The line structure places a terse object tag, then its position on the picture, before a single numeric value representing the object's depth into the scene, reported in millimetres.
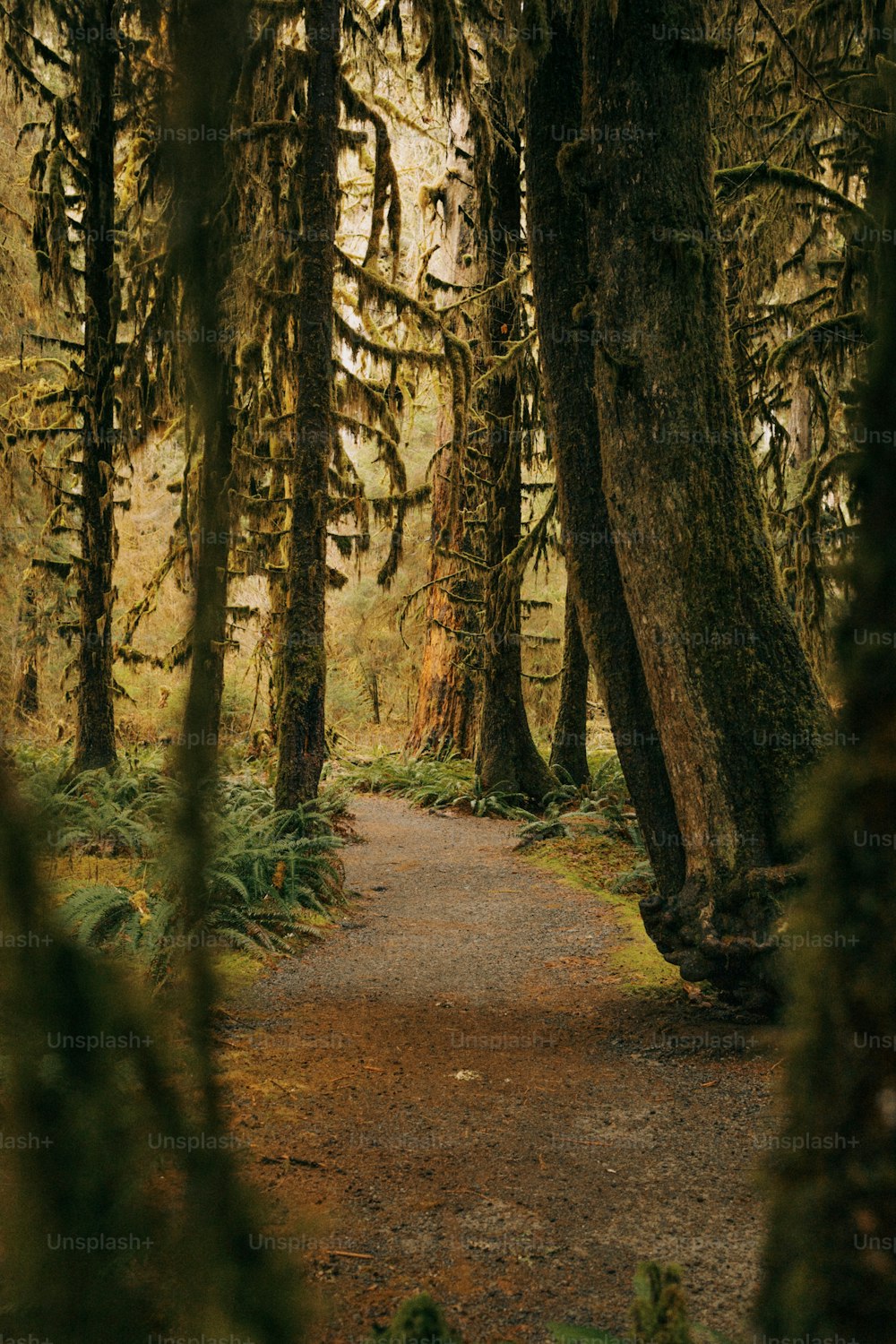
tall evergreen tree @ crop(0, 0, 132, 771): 10125
